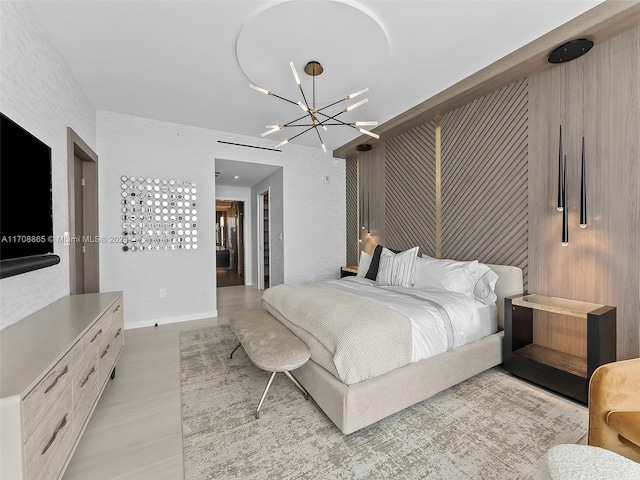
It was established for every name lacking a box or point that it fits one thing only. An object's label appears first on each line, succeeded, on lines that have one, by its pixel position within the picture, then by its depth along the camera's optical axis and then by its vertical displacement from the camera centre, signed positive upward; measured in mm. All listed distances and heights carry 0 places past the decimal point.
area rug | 1486 -1258
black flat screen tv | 1471 +218
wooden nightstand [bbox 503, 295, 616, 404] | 1973 -933
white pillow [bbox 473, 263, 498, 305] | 2725 -525
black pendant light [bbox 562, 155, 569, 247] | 2365 +165
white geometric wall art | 3721 +311
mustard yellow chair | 1204 -793
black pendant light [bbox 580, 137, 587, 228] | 2283 +274
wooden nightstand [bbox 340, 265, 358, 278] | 4748 -642
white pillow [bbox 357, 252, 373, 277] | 4043 -441
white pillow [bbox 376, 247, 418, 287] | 3193 -421
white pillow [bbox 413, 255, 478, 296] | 2791 -447
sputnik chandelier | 2506 +1533
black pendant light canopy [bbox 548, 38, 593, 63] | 2154 +1474
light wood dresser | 942 -636
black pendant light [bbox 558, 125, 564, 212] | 2411 +423
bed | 1715 -784
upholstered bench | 1829 -801
